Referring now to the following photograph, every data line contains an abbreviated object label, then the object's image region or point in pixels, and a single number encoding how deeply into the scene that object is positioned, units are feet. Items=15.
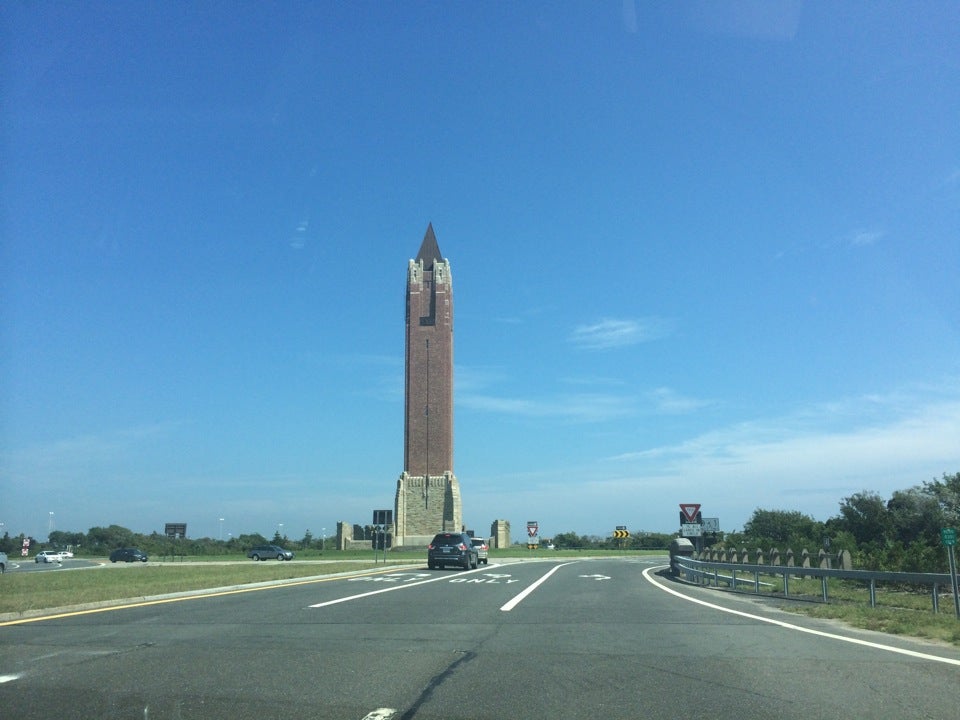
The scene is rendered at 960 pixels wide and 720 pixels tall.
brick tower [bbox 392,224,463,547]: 338.13
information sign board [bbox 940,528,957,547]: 48.59
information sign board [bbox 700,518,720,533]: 121.19
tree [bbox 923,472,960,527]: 144.09
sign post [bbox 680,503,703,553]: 116.78
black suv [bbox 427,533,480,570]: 126.62
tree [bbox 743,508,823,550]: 194.57
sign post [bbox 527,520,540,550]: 225.35
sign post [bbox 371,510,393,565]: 130.82
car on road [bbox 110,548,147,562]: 215.72
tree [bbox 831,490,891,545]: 156.52
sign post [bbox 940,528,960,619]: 48.06
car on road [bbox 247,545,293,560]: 223.51
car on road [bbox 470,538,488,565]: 148.50
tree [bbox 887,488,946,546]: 142.00
